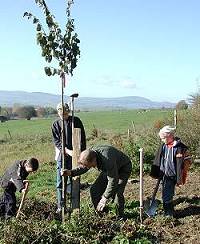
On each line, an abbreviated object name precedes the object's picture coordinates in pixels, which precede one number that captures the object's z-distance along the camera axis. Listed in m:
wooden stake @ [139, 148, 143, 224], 7.71
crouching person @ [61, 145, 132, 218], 6.79
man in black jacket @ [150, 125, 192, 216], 7.96
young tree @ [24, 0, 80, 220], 6.51
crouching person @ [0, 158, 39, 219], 7.41
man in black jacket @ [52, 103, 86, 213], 8.06
